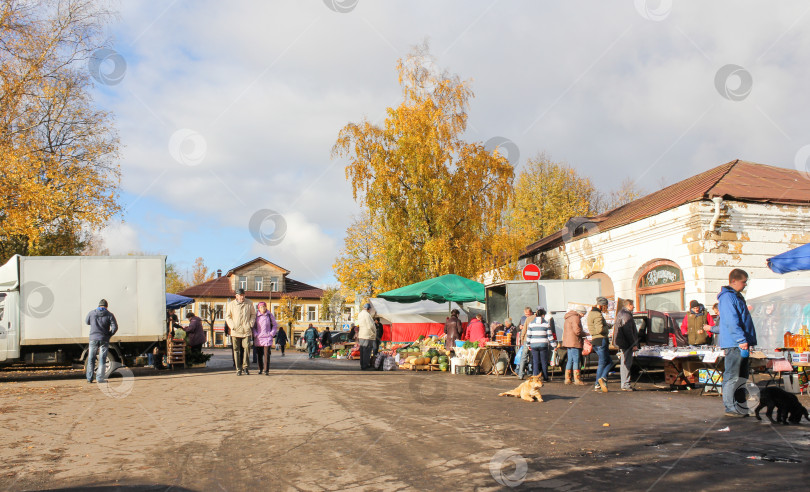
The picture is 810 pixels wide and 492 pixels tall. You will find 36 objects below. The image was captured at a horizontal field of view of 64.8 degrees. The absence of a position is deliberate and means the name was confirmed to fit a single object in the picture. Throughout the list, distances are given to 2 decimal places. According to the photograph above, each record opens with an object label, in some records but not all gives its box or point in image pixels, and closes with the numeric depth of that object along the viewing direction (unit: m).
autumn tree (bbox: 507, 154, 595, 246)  43.66
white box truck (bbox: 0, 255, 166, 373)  16.39
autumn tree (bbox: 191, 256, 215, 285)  95.75
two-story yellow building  84.88
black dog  7.91
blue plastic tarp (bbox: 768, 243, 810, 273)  12.41
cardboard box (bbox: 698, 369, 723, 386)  12.41
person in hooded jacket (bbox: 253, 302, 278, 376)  15.45
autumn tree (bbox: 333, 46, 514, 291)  26.44
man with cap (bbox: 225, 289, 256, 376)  15.12
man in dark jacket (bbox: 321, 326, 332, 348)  37.41
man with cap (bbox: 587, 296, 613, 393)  12.99
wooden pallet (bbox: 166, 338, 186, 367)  19.00
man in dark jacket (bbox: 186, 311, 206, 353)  20.06
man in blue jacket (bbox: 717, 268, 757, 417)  8.40
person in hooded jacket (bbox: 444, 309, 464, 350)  20.14
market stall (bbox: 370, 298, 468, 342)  29.73
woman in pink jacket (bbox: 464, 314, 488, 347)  19.38
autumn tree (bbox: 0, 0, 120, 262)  21.28
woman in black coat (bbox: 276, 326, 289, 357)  37.09
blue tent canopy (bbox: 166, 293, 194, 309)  25.81
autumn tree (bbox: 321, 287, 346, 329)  69.19
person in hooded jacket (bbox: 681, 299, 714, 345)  14.34
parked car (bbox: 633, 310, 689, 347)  14.90
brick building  17.83
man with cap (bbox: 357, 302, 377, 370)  19.56
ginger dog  10.66
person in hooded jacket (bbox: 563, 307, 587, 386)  13.64
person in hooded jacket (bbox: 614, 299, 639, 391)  12.93
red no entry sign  19.77
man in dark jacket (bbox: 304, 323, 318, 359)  32.44
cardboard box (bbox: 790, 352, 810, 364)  10.36
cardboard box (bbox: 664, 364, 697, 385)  13.31
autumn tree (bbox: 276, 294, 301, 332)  77.06
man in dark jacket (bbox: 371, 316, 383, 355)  20.32
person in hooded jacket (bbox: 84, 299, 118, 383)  14.27
